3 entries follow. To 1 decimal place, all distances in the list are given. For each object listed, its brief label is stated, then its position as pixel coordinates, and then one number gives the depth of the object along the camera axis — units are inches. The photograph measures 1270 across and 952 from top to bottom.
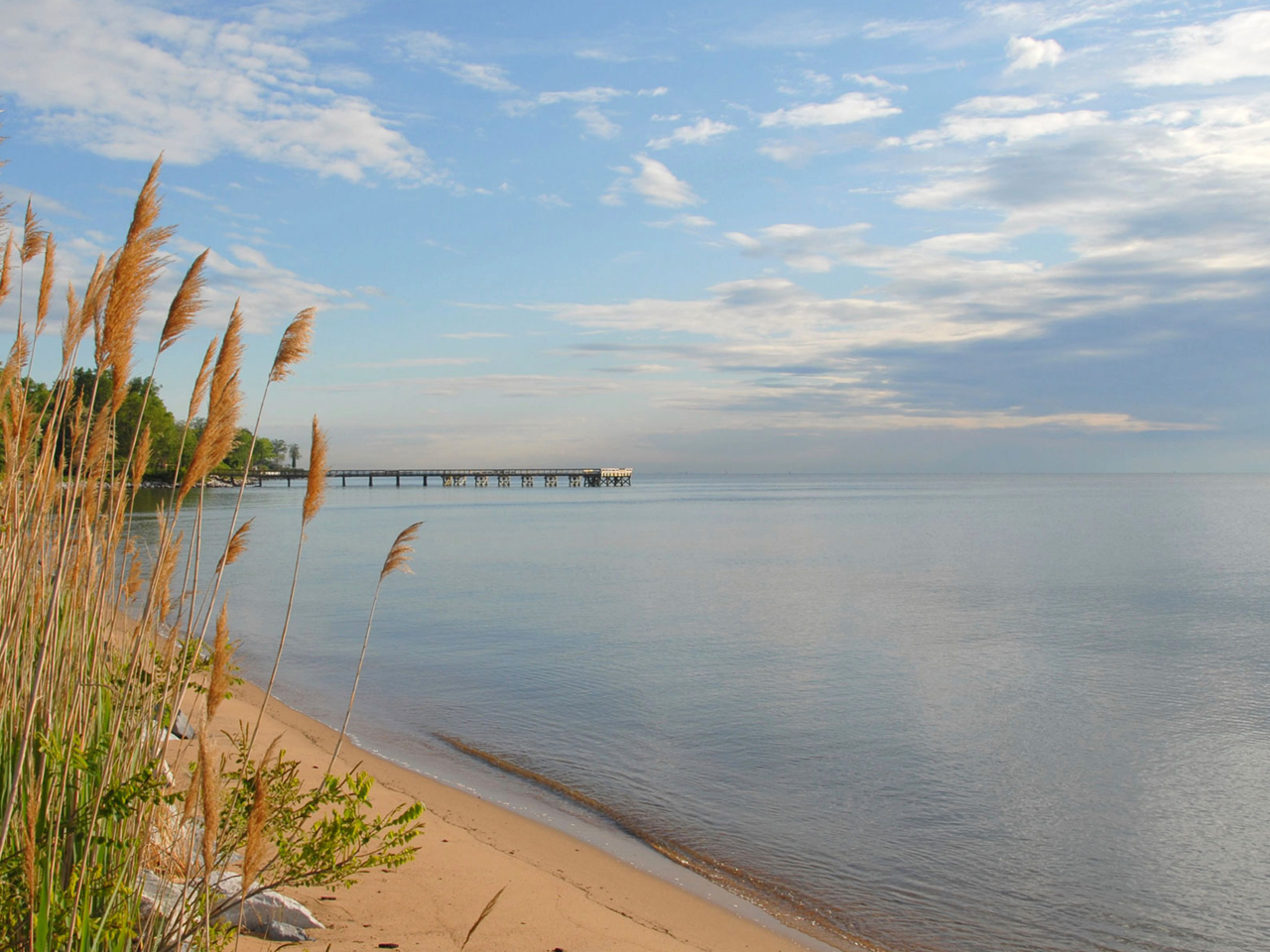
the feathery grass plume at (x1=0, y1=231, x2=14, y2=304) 135.6
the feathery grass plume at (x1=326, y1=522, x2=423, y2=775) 108.9
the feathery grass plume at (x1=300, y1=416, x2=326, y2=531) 97.3
